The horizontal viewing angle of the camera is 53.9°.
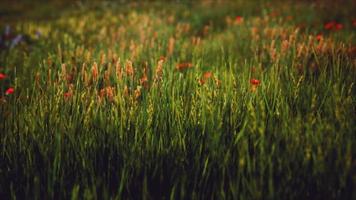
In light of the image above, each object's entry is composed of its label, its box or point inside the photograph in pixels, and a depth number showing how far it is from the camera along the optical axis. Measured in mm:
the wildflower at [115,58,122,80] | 1856
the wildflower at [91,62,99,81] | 1995
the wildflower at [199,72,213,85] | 1971
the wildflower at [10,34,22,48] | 4359
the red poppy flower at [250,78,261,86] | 1825
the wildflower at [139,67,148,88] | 2021
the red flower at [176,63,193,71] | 2395
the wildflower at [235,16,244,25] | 4214
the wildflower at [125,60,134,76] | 2010
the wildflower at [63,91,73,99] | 1808
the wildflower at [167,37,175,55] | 3026
